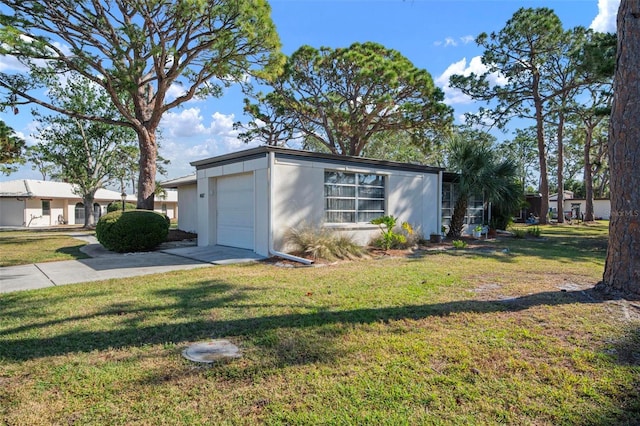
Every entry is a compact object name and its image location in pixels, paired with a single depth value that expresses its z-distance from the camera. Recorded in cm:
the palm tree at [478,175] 1355
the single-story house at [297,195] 959
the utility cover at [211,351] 341
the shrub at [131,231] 1062
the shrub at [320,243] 910
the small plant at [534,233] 1593
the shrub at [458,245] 1150
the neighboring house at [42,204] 3066
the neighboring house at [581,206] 3853
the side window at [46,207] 3209
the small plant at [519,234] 1543
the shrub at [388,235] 1090
